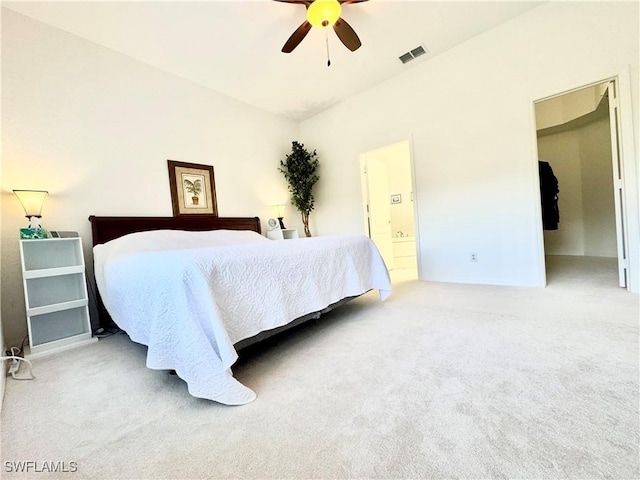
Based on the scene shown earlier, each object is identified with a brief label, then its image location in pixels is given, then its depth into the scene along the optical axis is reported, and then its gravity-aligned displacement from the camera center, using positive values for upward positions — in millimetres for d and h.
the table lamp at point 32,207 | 2076 +384
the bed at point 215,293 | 1213 -322
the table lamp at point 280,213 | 4234 +351
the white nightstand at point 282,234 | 4054 +18
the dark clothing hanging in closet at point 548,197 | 3646 +234
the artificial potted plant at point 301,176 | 4504 +984
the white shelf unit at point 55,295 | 1981 -343
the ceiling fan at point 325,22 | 2090 +1772
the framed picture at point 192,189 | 3203 +675
